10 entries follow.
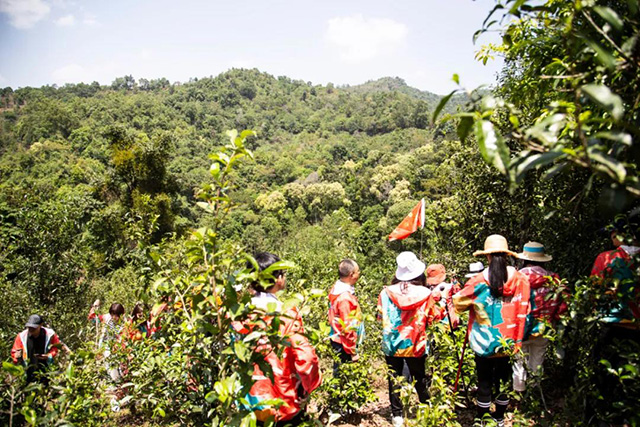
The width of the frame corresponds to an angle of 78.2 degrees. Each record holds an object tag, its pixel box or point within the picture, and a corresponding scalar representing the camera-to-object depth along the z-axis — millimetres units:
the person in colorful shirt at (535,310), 3554
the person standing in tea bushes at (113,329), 4195
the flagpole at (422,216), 5656
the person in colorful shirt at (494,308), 3342
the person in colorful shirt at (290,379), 2383
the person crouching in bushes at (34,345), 4930
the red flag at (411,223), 5746
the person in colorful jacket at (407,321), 3727
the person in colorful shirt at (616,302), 2049
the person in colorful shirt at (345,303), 4160
